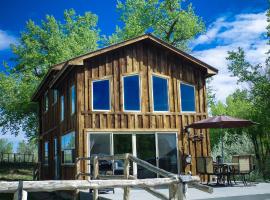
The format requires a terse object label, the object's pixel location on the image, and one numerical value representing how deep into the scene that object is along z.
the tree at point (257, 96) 24.28
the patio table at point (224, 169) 13.38
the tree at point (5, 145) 109.90
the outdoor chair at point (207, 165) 13.89
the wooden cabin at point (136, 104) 14.68
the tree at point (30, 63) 35.81
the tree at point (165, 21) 35.66
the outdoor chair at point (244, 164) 13.50
